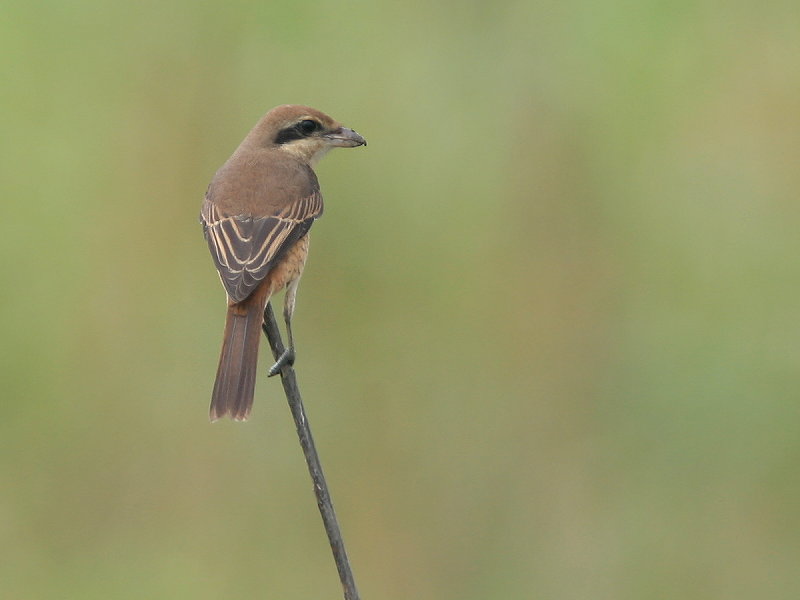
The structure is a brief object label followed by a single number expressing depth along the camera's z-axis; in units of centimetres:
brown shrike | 789
